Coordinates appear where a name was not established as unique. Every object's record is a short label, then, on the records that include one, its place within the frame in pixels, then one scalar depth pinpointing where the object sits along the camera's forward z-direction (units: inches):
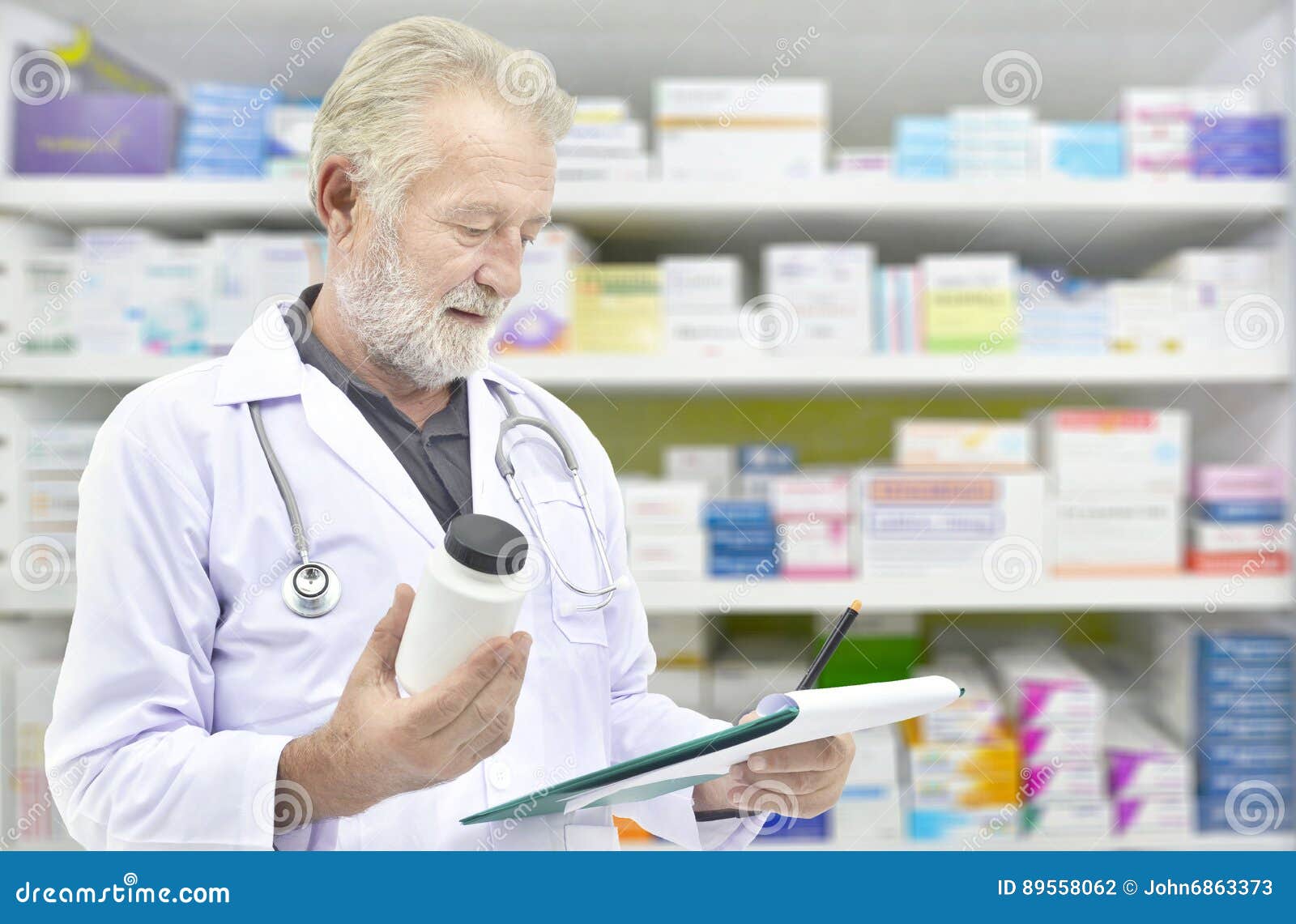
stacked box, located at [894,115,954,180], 77.0
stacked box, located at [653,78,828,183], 76.7
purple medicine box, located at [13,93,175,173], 76.6
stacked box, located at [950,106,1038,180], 76.8
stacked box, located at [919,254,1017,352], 77.1
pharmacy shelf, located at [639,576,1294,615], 76.2
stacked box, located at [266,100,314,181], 75.9
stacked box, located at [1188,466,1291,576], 77.5
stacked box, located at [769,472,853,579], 78.1
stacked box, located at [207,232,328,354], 76.0
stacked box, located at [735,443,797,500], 79.9
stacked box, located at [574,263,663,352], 77.8
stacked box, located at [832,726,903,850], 80.3
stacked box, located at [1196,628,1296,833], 79.4
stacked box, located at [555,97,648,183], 76.1
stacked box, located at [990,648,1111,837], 79.2
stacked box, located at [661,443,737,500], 80.1
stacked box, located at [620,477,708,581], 77.0
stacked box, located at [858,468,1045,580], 77.5
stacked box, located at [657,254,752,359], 77.5
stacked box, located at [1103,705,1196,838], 79.2
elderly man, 31.9
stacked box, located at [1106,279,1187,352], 78.4
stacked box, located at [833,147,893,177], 77.0
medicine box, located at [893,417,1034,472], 78.0
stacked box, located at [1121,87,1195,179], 77.6
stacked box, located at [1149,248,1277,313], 78.6
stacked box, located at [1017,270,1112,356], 78.0
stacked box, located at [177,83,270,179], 75.9
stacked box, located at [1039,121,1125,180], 77.4
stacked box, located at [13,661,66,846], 77.0
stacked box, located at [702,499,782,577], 77.7
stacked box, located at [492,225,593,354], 76.6
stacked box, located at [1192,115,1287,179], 77.6
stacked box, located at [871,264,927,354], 78.0
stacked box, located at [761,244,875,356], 77.5
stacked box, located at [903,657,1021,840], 79.5
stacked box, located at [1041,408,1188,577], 78.0
